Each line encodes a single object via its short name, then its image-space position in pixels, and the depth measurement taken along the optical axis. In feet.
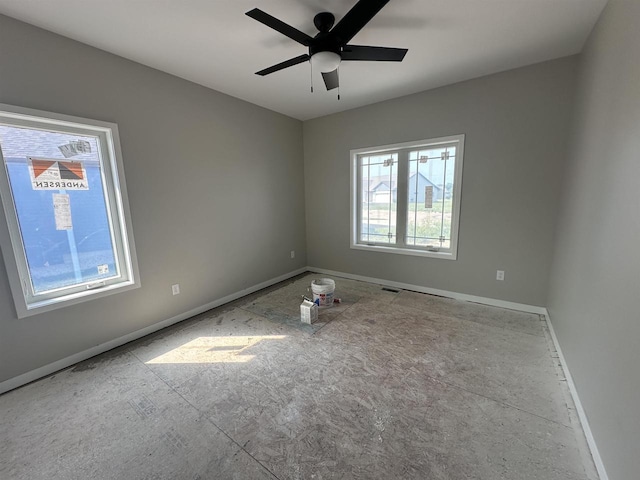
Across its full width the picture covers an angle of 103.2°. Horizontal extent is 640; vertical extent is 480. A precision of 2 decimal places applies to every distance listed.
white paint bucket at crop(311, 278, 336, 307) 10.34
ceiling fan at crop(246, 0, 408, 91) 4.75
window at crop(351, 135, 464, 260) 10.57
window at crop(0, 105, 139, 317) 6.14
